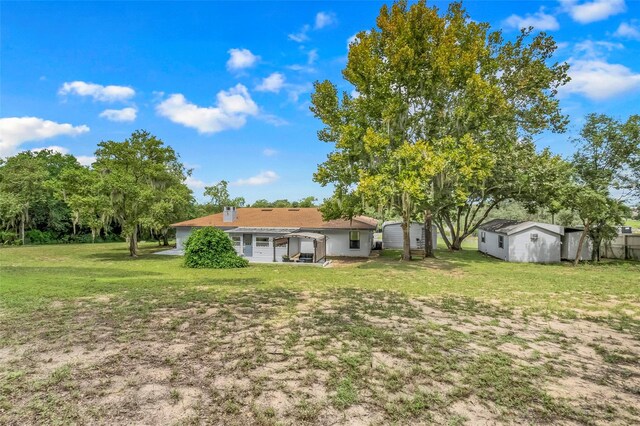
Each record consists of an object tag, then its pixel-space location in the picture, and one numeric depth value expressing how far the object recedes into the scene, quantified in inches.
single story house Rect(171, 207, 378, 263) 889.5
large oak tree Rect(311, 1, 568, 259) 668.7
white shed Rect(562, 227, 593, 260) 869.2
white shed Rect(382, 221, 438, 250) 1206.9
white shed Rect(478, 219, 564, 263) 858.1
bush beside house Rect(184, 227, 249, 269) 696.4
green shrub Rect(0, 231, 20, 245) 1315.6
